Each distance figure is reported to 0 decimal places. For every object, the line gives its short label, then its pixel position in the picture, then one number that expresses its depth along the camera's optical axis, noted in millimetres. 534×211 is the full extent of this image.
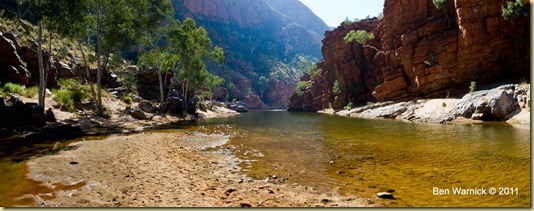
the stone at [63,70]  39509
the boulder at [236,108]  98250
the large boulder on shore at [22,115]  20219
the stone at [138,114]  36594
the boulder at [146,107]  42062
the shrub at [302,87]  115100
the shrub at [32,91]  27030
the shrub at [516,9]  42562
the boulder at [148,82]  53144
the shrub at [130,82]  48219
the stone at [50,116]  23962
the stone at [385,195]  7949
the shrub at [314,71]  105594
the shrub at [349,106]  75225
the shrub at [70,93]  29938
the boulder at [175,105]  47656
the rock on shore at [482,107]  31844
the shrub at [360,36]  78938
